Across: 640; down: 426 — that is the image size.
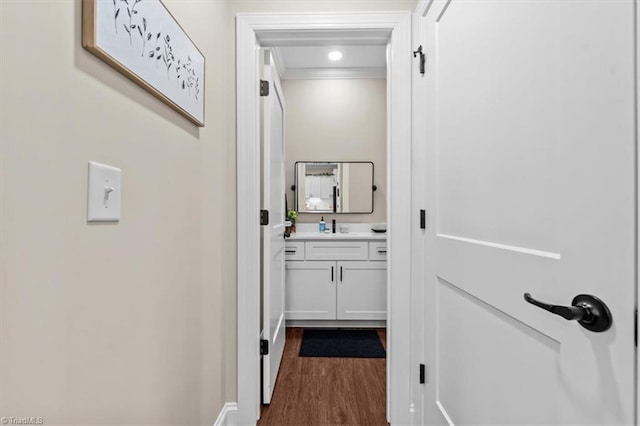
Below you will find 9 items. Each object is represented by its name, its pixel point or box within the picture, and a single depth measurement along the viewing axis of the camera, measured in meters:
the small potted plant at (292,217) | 3.44
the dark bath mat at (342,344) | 2.57
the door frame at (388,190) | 1.58
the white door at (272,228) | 1.75
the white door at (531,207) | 0.53
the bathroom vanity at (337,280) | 3.04
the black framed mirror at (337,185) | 3.52
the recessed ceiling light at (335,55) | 3.12
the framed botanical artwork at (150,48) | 0.69
